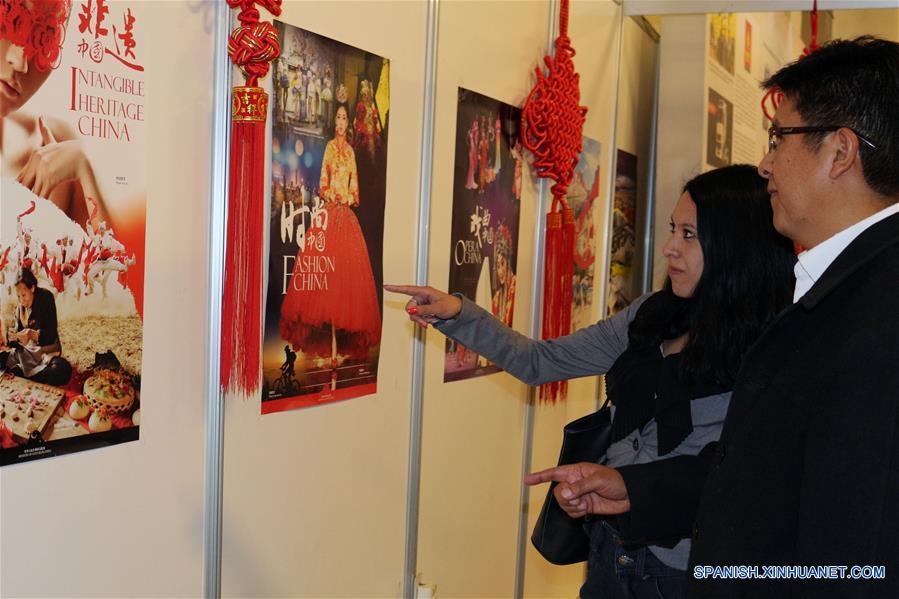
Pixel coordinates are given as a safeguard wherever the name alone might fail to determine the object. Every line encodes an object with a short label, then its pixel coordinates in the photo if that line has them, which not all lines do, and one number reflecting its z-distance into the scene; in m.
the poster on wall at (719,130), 3.93
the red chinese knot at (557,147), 2.86
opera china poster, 2.53
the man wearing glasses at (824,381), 1.00
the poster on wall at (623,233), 3.84
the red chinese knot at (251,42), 1.59
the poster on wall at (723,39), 3.94
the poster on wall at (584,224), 3.36
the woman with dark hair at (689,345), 1.77
